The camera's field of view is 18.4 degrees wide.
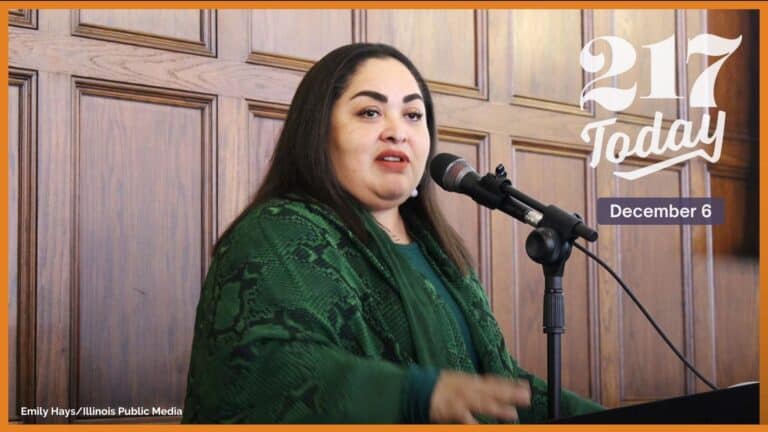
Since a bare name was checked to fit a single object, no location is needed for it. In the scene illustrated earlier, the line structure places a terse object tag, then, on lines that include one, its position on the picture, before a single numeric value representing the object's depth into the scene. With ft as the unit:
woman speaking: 9.17
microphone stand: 9.40
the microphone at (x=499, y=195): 9.41
